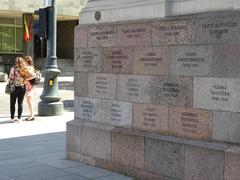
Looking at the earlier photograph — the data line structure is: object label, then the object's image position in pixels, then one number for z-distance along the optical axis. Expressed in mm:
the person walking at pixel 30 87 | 13320
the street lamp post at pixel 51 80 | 14391
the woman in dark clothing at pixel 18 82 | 13062
